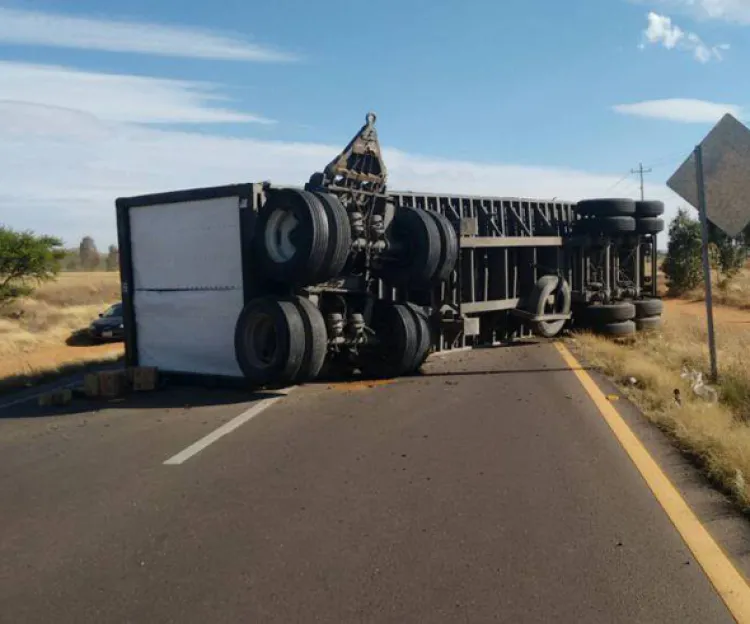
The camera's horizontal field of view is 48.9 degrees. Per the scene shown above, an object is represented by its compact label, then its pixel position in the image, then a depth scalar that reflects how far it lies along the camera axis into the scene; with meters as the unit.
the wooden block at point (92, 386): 11.80
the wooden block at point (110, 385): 11.80
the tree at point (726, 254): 41.34
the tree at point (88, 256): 129.75
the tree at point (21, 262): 38.88
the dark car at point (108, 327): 26.59
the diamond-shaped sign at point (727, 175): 10.61
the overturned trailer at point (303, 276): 11.07
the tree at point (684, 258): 39.50
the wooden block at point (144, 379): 12.27
